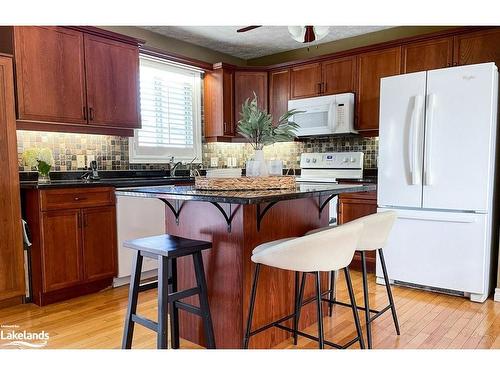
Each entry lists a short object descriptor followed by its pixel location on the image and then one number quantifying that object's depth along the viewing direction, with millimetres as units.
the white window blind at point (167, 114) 4246
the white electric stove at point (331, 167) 4258
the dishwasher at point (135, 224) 3346
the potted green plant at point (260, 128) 2225
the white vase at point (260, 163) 2332
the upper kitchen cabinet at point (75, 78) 3064
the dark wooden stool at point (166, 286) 1780
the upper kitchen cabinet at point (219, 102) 4781
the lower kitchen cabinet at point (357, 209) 3814
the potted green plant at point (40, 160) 3225
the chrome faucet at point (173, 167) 4467
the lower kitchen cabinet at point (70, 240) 2930
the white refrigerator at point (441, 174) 2939
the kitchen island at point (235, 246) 2049
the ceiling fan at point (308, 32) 2502
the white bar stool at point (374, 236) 2230
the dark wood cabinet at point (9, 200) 2854
